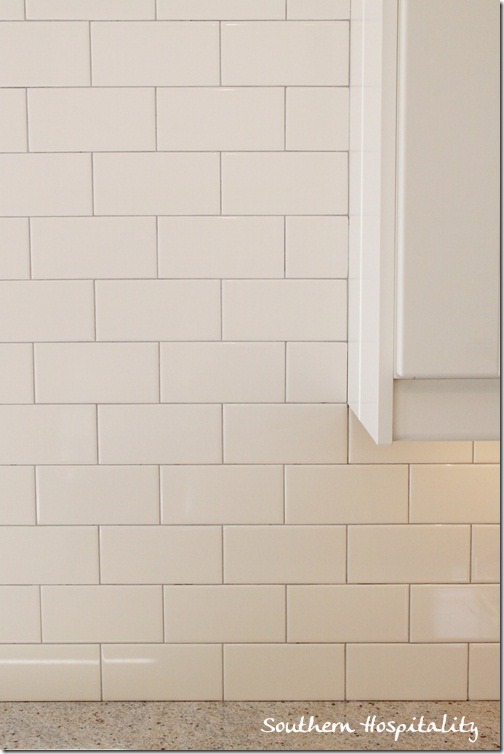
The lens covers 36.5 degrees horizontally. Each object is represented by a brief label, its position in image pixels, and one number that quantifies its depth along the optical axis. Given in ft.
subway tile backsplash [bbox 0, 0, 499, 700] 3.99
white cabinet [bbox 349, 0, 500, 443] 2.89
